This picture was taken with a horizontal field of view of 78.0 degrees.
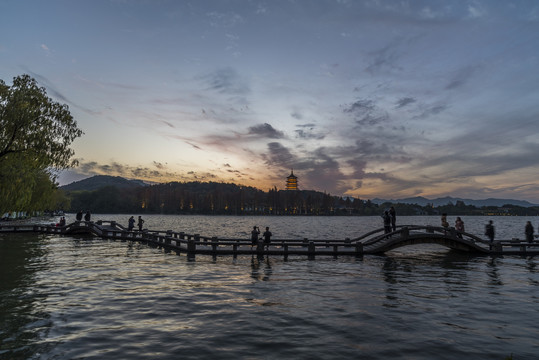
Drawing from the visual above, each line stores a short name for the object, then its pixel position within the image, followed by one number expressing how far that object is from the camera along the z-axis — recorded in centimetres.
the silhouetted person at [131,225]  4241
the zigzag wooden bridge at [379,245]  2698
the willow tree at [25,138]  2839
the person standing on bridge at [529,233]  3133
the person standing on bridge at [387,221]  2959
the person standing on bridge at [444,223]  3092
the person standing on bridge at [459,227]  3054
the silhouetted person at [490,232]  3091
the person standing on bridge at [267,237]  2808
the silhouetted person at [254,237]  2776
